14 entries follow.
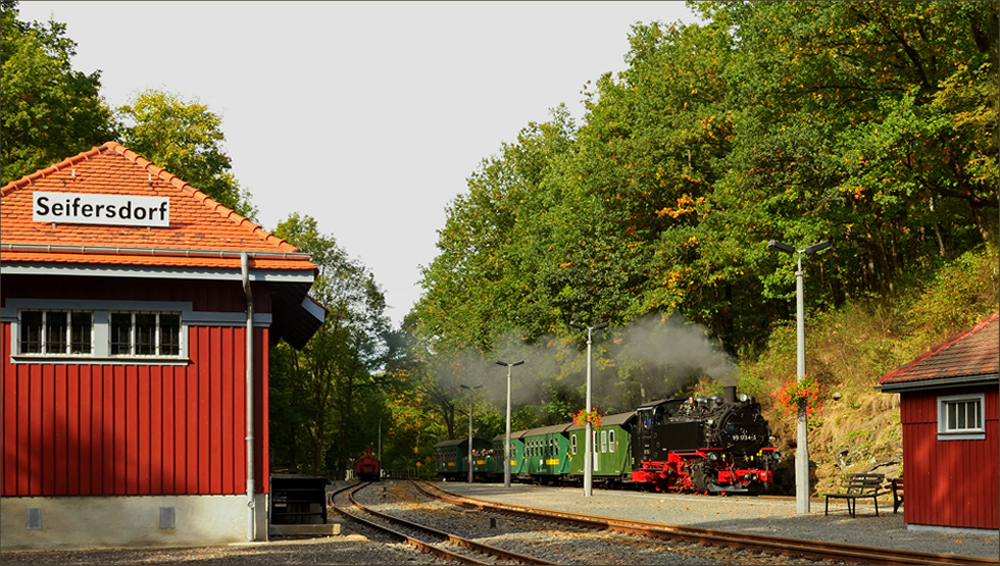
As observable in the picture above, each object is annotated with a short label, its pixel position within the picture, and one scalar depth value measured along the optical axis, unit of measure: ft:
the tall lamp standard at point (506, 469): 160.75
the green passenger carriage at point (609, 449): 132.57
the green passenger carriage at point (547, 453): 159.43
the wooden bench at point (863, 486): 68.54
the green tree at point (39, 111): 117.70
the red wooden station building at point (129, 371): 55.01
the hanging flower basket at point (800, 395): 81.15
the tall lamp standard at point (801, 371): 79.36
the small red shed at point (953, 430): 56.59
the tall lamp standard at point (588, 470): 118.01
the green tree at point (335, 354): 241.76
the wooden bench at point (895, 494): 73.26
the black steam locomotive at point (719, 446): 106.73
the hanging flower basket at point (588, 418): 123.54
